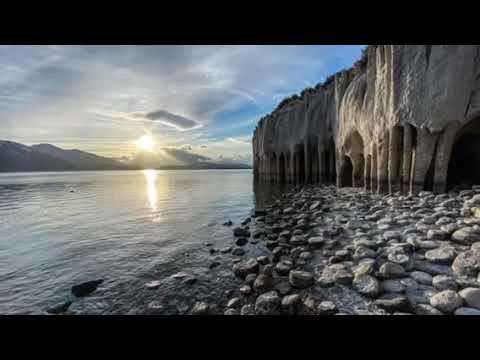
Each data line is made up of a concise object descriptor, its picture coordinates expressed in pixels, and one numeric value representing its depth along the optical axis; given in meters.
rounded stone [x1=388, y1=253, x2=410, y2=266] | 4.21
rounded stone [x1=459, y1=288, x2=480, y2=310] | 2.90
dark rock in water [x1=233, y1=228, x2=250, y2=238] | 8.90
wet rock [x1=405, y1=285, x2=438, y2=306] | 3.21
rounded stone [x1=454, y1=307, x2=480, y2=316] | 2.82
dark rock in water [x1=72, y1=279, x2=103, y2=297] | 5.29
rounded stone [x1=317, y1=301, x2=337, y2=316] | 3.38
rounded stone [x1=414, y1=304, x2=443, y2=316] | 2.97
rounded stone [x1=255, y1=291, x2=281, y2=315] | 3.70
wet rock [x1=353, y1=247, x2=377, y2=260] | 4.80
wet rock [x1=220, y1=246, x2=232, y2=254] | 7.21
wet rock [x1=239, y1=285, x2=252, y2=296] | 4.38
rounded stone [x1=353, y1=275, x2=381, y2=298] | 3.54
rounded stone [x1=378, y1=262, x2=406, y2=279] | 3.88
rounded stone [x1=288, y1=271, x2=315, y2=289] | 4.23
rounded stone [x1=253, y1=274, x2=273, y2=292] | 4.39
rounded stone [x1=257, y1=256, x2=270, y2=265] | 5.76
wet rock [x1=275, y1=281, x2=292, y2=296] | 4.16
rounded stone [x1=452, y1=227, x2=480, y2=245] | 4.61
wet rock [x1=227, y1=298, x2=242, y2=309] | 4.02
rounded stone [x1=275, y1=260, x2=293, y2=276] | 4.95
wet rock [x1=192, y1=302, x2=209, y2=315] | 4.04
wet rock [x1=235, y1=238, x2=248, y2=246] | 7.82
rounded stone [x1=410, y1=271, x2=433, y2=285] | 3.61
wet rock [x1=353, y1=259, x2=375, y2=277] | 4.05
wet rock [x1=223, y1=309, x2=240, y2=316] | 3.81
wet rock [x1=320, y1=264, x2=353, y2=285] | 4.08
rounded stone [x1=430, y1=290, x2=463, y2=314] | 2.93
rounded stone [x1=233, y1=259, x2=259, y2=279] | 5.24
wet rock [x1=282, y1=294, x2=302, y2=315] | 3.63
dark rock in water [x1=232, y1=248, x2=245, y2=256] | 6.84
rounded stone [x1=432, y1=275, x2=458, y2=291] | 3.35
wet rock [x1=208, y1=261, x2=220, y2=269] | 6.07
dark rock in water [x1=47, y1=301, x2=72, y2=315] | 4.54
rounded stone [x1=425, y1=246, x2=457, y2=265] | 4.10
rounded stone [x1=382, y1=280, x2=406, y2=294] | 3.50
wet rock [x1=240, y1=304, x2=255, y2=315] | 3.77
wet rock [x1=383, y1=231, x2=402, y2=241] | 5.46
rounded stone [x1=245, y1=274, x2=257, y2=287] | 4.77
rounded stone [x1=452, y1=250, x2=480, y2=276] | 3.60
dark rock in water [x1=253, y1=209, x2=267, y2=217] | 12.51
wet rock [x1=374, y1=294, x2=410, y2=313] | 3.08
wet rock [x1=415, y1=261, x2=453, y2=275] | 3.86
